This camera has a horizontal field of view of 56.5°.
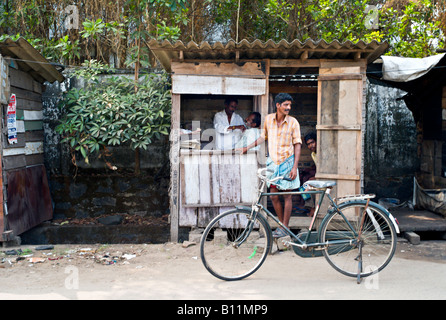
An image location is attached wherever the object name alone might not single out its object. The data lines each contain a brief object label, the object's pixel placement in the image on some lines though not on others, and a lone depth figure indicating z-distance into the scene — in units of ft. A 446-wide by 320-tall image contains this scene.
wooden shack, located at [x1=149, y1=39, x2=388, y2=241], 21.07
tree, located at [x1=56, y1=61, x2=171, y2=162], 23.48
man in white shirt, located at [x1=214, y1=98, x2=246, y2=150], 24.82
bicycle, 14.99
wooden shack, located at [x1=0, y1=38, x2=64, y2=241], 20.53
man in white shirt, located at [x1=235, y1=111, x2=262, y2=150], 22.58
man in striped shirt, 19.51
